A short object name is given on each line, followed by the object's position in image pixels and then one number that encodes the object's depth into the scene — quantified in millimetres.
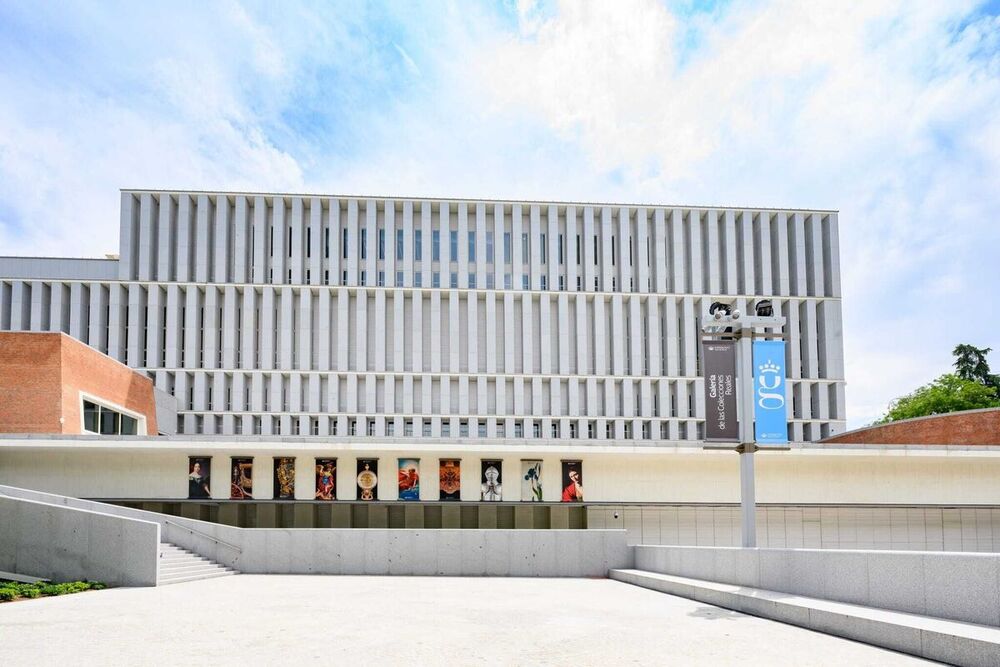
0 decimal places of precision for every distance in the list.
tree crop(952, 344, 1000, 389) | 67375
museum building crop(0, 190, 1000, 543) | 51750
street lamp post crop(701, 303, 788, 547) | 17359
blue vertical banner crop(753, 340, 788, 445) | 17641
